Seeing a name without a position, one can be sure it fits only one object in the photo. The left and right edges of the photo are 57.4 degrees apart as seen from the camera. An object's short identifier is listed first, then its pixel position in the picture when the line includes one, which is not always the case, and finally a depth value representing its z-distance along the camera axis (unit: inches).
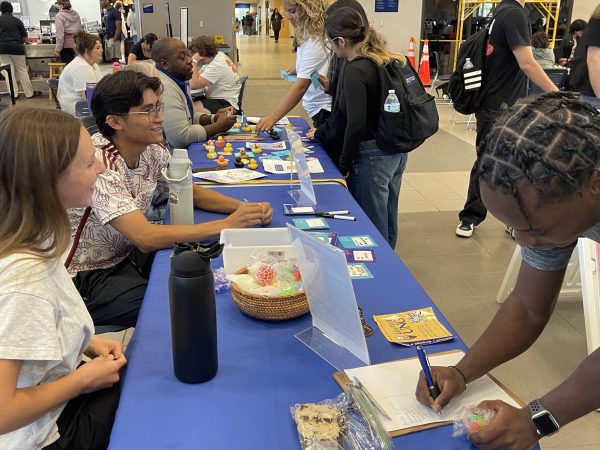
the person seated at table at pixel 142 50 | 269.0
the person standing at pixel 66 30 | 354.3
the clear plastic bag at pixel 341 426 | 37.5
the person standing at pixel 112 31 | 467.5
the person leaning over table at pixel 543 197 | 32.6
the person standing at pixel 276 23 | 1016.2
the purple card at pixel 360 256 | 67.8
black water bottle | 41.4
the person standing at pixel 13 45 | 330.0
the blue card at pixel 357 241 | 71.8
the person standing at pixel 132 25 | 459.2
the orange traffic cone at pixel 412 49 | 402.6
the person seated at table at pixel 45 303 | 41.0
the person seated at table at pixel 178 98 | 125.2
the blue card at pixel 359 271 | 64.0
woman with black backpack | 100.2
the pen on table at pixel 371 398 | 41.3
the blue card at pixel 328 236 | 71.5
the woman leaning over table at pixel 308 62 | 124.0
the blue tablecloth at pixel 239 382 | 39.3
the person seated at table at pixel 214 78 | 184.4
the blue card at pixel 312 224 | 77.6
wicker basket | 53.0
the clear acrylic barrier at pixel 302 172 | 81.2
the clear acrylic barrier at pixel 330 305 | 43.6
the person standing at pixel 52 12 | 484.8
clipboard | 39.6
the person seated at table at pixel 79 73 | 209.0
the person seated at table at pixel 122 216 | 68.9
